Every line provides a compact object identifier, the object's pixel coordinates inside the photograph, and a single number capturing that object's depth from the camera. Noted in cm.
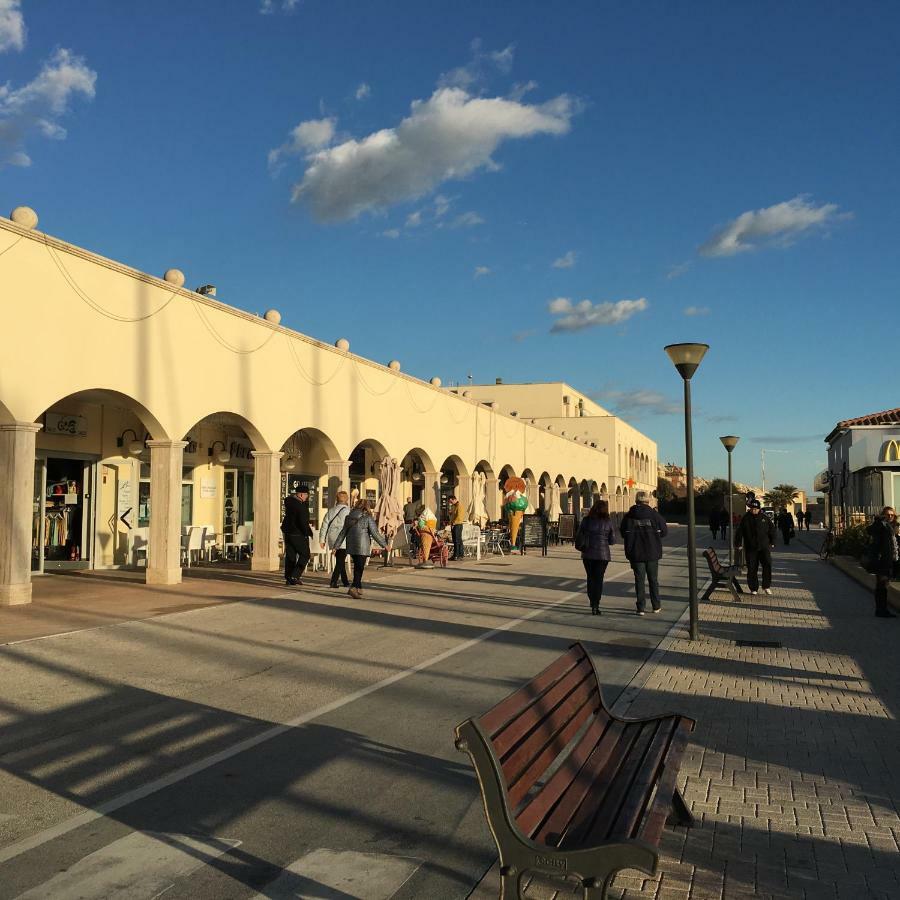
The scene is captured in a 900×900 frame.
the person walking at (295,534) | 1552
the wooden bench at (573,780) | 308
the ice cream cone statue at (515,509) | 2738
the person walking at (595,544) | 1215
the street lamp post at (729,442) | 2639
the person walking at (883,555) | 1184
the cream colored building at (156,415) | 1252
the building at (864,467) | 2642
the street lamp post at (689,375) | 1055
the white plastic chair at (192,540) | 1911
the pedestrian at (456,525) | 2335
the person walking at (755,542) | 1544
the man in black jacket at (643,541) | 1238
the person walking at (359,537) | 1385
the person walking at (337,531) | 1467
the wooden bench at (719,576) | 1390
